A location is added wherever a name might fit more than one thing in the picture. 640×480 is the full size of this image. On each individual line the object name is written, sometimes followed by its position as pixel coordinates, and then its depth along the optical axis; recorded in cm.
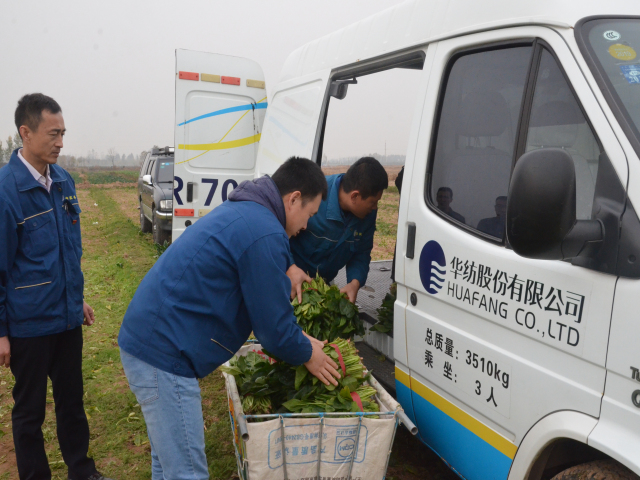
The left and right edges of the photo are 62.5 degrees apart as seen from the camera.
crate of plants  243
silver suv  1150
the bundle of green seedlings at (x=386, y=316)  371
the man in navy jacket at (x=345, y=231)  362
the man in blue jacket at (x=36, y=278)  288
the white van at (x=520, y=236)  170
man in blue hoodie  217
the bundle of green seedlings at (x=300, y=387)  267
